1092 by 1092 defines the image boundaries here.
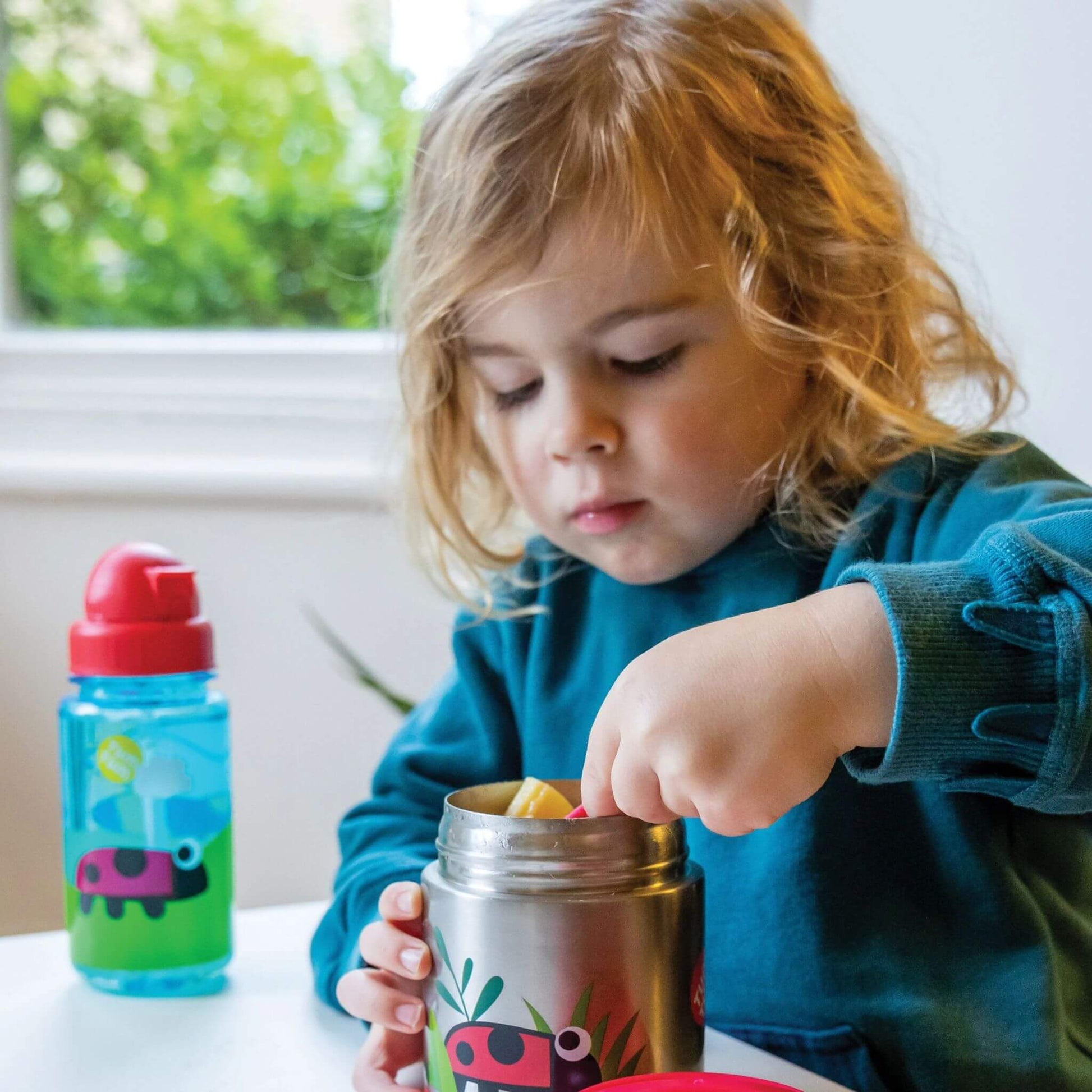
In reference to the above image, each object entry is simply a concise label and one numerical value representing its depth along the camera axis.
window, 1.65
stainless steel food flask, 0.45
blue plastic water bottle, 0.69
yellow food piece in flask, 0.53
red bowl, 0.41
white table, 0.58
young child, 0.68
